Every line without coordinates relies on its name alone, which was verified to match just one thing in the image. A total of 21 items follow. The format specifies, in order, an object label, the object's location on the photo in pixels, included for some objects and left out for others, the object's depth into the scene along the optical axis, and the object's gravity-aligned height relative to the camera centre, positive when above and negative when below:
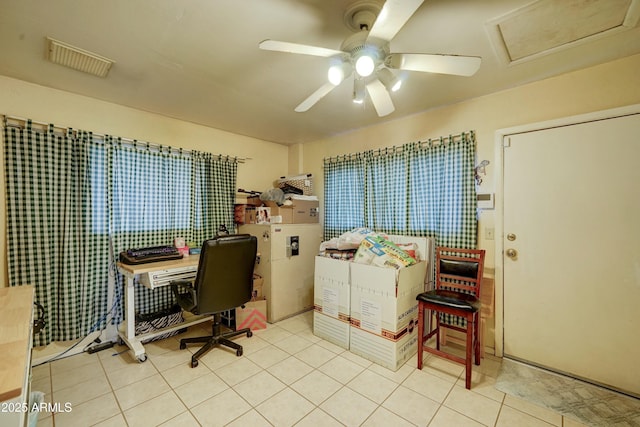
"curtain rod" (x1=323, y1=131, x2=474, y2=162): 2.56 +0.75
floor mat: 1.63 -1.29
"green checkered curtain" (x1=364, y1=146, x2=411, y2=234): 2.92 +0.26
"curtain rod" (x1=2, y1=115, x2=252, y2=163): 2.08 +0.74
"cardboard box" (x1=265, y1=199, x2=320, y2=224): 3.19 +0.01
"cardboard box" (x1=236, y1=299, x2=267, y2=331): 2.76 -1.11
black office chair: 2.12 -0.60
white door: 1.85 -0.29
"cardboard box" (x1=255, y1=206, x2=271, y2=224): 3.21 -0.03
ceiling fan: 1.27 +0.83
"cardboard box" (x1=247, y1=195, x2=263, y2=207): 3.54 +0.16
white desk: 2.21 -0.71
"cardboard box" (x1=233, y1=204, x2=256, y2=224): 3.36 -0.02
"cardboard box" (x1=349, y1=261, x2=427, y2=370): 2.13 -0.86
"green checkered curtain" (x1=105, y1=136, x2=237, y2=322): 2.58 +0.17
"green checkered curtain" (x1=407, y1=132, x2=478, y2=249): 2.47 +0.22
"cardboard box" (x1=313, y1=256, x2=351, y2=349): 2.46 -0.86
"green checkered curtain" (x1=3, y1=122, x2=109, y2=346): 2.10 -0.15
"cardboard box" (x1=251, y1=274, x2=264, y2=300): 3.01 -0.88
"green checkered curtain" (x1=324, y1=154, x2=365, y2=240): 3.32 +0.25
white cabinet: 3.03 -0.64
